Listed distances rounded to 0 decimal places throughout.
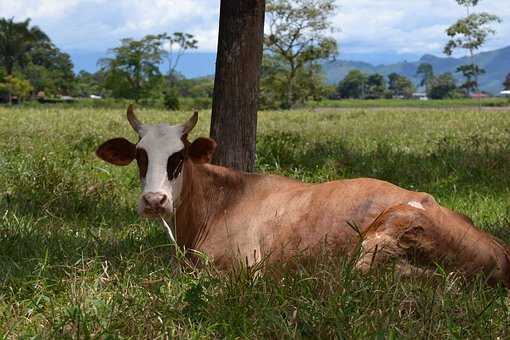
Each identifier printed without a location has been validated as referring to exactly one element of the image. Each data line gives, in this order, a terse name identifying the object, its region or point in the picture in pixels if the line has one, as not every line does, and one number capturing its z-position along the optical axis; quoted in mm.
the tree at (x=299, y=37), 55594
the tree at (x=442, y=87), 189000
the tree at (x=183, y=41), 88125
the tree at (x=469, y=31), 53375
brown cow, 4809
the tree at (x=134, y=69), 77938
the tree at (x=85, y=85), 125188
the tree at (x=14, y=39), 86194
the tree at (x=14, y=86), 79812
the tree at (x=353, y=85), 179125
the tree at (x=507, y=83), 139400
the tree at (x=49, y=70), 97719
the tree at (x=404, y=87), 193612
